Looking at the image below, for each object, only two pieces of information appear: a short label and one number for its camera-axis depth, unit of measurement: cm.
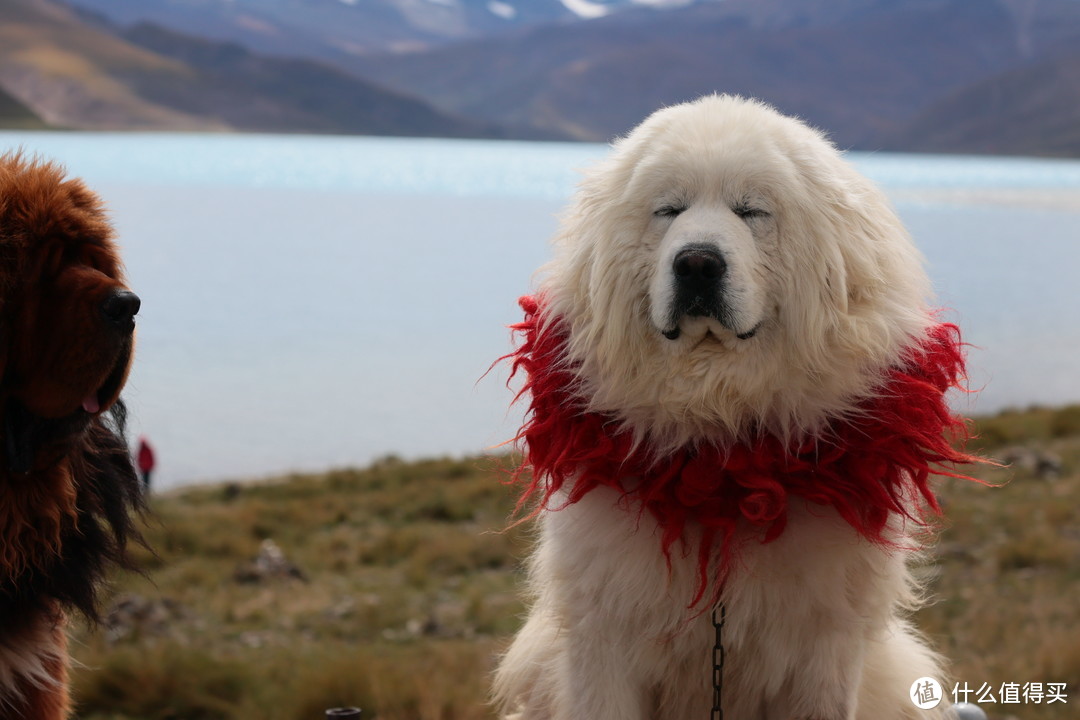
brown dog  238
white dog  249
